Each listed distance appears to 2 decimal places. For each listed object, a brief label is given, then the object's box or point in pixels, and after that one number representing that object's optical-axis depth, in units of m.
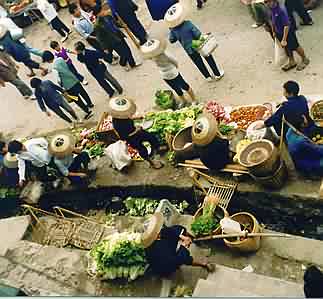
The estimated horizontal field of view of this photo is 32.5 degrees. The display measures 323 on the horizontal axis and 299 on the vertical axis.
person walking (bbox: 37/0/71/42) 12.84
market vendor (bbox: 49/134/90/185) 8.48
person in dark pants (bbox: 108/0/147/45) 10.75
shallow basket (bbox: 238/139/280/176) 7.14
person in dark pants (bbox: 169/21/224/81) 9.16
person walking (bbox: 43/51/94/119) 10.02
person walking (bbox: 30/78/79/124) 9.88
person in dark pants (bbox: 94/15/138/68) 10.45
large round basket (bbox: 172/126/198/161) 8.26
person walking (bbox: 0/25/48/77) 11.58
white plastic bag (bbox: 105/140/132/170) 8.84
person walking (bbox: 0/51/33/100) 11.53
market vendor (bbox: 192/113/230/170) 7.38
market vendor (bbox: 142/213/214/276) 6.55
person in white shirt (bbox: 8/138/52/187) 8.43
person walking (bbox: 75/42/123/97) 9.96
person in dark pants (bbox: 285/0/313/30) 9.59
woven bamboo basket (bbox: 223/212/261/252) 7.00
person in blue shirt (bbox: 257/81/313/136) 7.05
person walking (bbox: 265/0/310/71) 8.73
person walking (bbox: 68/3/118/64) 11.05
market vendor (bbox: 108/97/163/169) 7.98
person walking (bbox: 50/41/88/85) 10.23
